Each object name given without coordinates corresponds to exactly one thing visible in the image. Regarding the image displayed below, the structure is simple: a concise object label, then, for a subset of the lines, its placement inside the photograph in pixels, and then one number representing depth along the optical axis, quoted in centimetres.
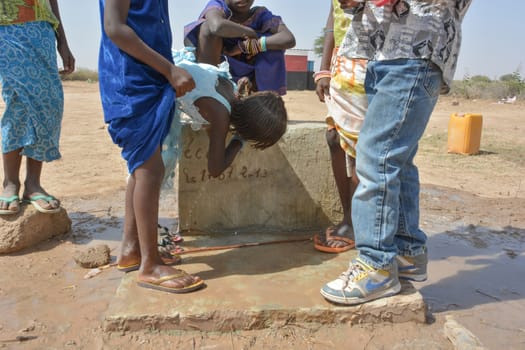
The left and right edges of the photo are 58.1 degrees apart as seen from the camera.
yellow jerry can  669
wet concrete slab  203
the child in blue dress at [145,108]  216
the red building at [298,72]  2544
